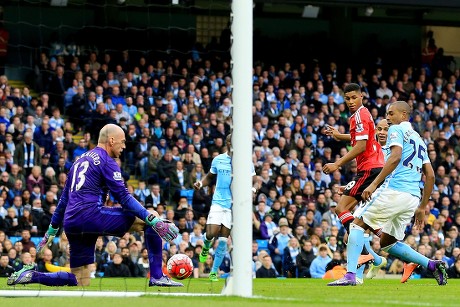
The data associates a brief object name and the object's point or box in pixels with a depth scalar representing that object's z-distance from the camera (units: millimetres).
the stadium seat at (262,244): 23469
